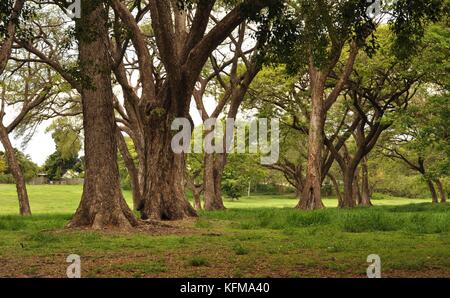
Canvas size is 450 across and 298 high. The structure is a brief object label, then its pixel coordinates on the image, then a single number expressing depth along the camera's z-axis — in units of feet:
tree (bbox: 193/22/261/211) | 92.63
